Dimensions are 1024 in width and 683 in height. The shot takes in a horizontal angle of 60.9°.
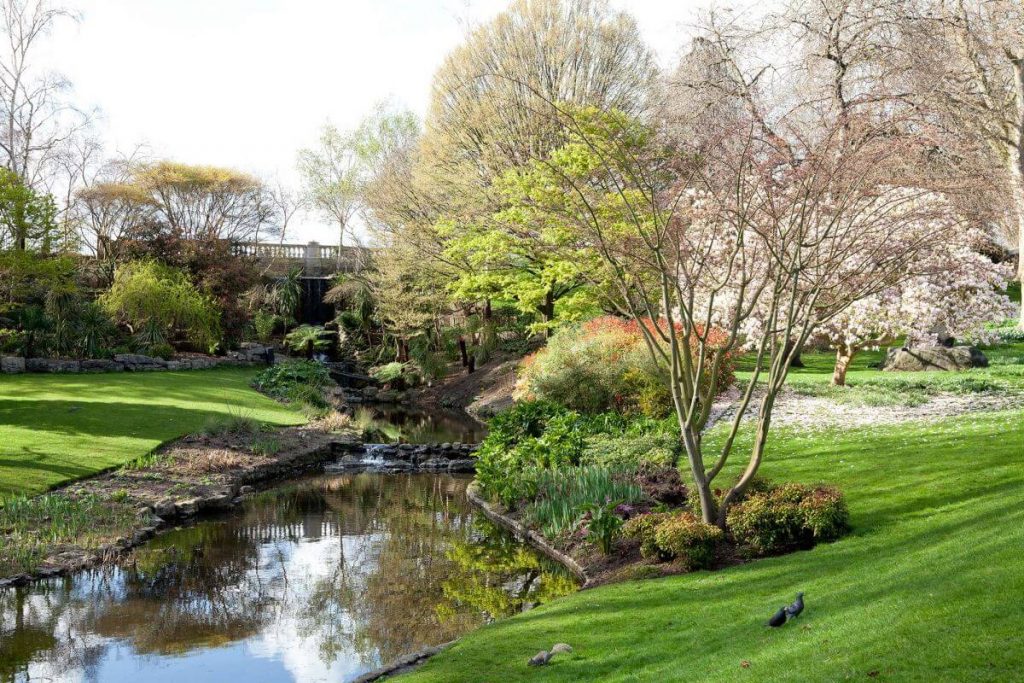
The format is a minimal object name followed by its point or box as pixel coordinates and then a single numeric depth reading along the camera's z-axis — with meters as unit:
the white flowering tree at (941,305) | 18.58
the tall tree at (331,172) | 54.81
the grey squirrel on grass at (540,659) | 6.97
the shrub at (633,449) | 14.41
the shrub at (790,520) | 9.02
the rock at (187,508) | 14.27
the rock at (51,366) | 26.11
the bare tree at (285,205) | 51.91
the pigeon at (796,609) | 6.60
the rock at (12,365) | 25.31
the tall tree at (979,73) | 14.44
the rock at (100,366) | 27.11
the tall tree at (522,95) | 27.75
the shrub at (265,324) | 39.94
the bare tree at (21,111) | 34.78
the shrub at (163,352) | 30.20
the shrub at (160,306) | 30.44
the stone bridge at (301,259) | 45.31
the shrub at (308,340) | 39.06
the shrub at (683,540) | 9.18
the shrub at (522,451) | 14.49
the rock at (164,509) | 13.94
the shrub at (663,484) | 12.58
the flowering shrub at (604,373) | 19.66
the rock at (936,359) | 23.33
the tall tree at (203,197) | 40.78
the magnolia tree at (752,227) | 9.22
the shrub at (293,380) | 27.42
